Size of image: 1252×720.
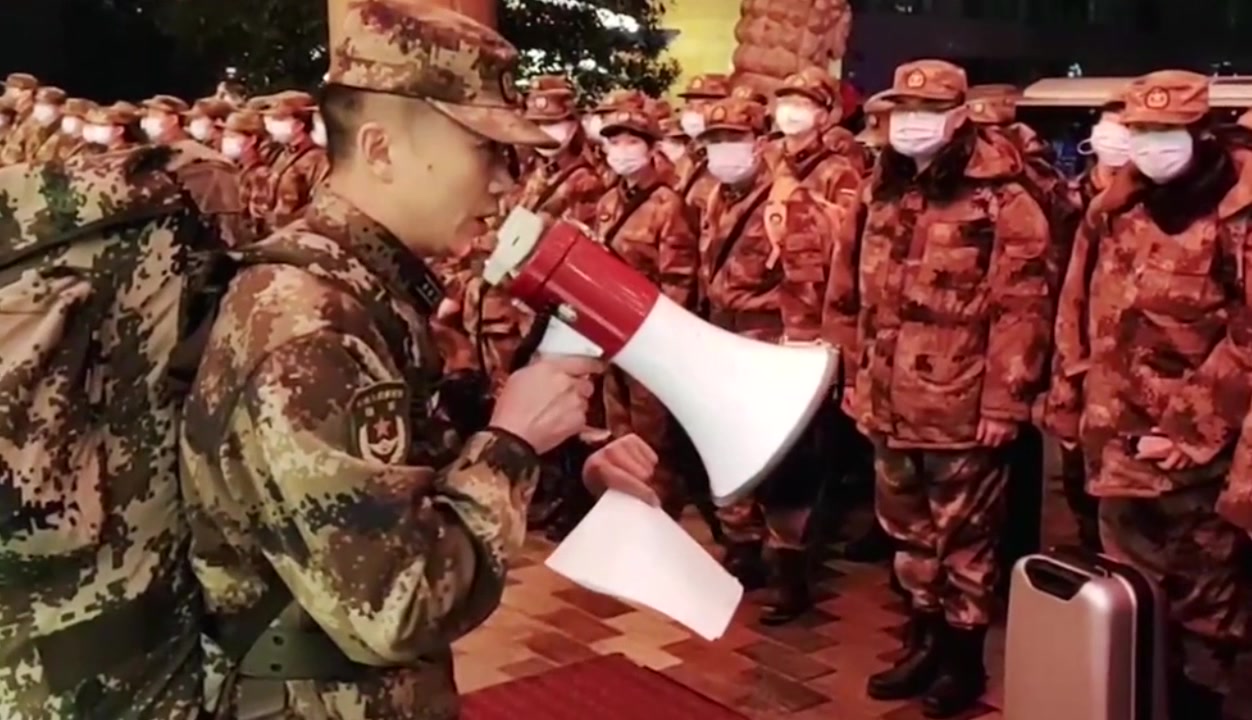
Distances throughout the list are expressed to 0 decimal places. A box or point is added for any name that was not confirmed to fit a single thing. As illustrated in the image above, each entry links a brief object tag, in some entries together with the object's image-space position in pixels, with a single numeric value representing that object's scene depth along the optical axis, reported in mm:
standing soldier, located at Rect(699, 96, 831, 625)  4105
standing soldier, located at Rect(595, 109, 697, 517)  4617
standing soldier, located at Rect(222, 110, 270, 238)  7207
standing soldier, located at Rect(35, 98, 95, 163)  7637
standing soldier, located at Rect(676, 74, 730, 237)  4793
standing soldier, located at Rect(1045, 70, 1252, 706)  3000
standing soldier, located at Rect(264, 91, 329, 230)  6543
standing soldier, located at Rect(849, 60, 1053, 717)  3340
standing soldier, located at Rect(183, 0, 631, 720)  1273
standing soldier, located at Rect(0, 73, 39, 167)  8555
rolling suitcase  2775
